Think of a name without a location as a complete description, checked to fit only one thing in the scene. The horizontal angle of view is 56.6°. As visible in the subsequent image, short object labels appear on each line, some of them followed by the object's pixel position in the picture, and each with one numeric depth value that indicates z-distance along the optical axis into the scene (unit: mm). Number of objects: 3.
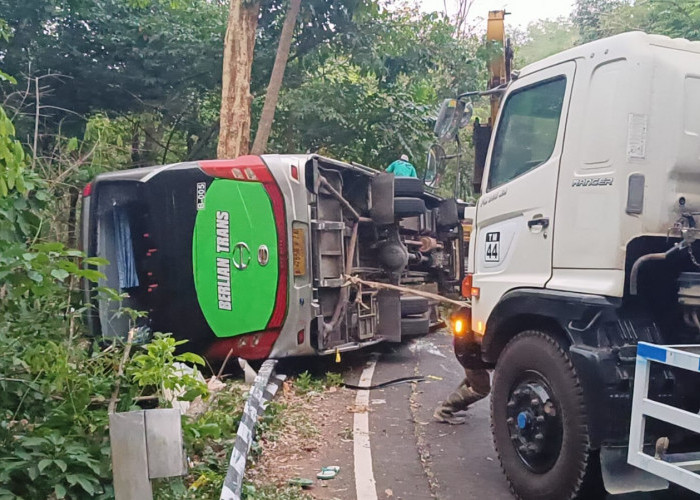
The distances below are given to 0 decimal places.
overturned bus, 6742
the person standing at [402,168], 10359
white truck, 3520
